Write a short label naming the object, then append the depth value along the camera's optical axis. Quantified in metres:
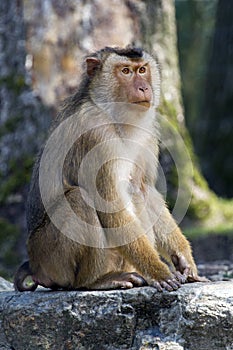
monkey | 11.49
